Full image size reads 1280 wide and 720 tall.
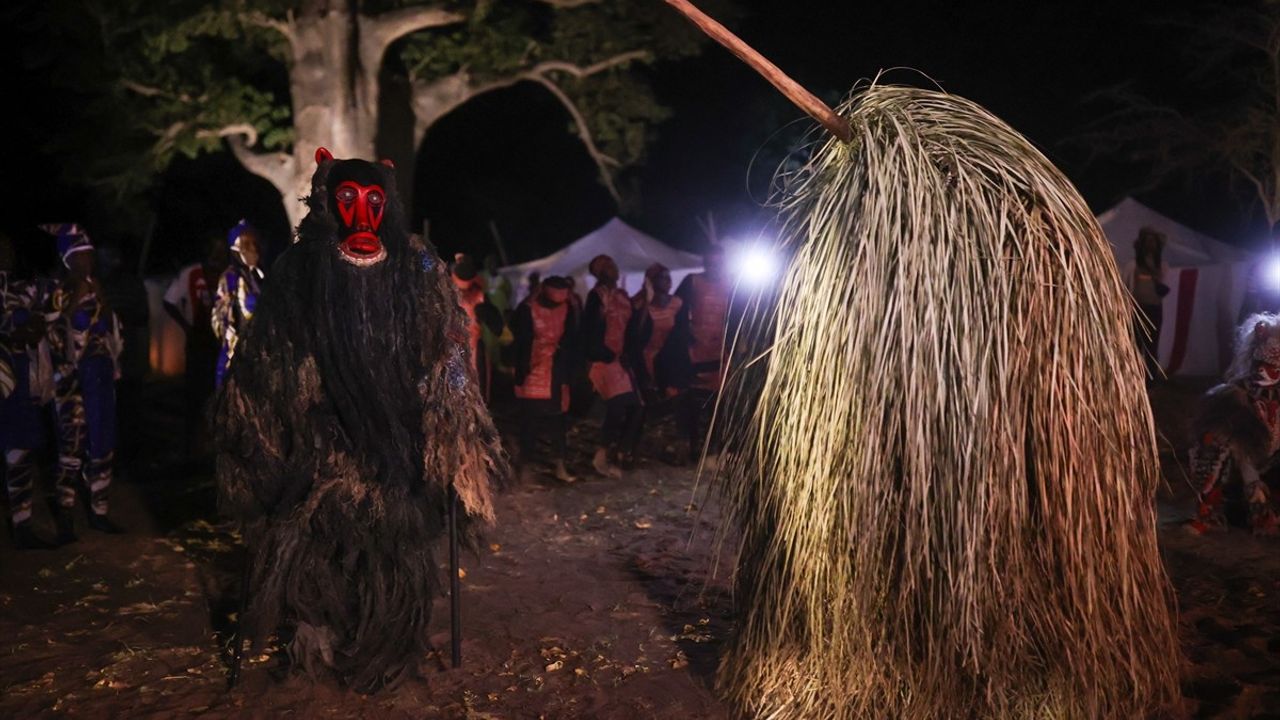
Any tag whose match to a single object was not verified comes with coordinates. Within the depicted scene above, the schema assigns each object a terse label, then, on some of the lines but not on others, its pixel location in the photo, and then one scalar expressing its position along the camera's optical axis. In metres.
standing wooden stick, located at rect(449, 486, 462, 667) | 4.95
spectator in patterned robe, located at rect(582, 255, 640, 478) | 9.97
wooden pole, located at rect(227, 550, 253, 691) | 4.73
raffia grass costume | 3.93
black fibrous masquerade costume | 4.76
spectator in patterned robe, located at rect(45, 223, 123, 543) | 7.28
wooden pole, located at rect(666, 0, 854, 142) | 4.04
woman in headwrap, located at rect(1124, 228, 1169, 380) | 11.88
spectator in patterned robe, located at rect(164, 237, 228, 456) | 9.48
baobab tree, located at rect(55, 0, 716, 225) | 10.95
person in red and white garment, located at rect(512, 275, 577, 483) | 9.68
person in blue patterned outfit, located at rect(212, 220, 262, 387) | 8.09
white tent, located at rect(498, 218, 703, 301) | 19.00
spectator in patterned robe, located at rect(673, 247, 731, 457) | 10.45
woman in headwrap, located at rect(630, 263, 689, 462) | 10.44
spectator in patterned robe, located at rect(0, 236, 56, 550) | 7.02
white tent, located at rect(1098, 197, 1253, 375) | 15.44
